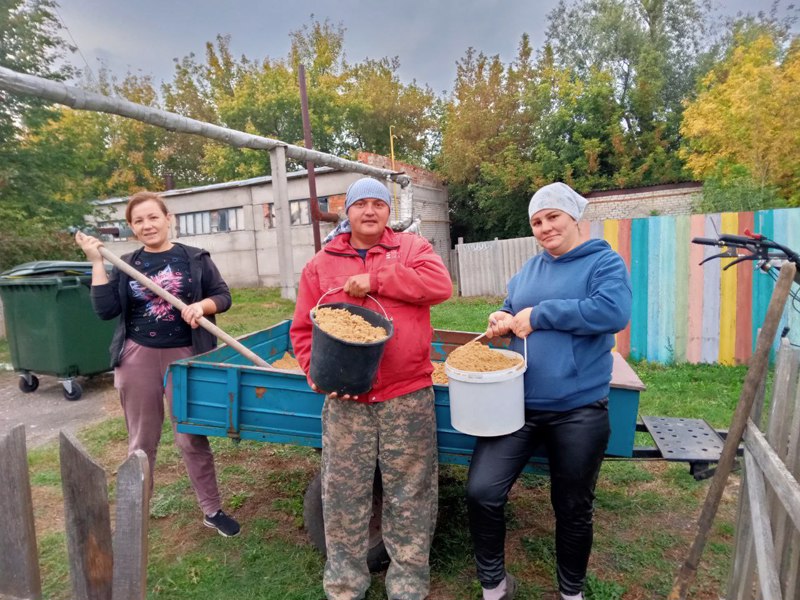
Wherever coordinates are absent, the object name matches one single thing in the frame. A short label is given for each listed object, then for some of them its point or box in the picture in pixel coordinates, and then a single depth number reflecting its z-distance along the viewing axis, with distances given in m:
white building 17.55
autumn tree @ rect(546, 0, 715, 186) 19.97
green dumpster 5.75
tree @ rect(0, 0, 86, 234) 9.84
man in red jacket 2.18
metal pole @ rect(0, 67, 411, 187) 6.46
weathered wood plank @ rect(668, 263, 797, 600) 1.73
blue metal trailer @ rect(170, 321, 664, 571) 2.50
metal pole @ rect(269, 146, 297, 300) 11.68
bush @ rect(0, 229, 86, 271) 10.23
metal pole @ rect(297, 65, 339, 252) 13.23
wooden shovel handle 2.64
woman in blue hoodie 2.05
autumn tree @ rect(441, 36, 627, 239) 19.98
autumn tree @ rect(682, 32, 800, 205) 14.69
